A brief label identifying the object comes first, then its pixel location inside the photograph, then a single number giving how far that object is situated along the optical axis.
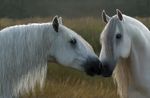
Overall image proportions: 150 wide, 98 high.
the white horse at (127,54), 12.59
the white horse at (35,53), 10.89
